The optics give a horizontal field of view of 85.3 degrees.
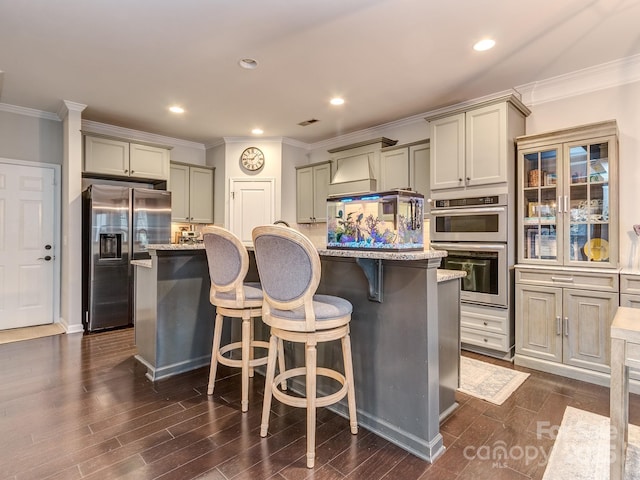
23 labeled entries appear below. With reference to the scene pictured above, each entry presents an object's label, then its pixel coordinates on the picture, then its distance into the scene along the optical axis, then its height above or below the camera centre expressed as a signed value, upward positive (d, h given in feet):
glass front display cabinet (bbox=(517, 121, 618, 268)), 9.22 +1.21
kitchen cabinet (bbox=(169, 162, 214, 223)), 17.34 +2.35
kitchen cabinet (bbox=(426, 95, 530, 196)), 10.57 +3.08
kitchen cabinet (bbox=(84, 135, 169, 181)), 14.19 +3.46
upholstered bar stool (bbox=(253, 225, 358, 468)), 5.75 -1.24
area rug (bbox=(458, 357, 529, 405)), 8.27 -3.69
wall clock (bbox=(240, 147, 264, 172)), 17.75 +4.11
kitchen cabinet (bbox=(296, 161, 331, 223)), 16.94 +2.41
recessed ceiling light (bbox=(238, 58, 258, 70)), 9.77 +5.03
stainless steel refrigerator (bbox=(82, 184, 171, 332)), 13.61 -0.25
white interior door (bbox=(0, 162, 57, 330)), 13.60 -0.26
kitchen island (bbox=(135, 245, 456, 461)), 5.97 -1.91
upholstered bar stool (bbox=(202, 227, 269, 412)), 7.45 -1.18
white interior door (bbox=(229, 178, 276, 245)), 17.72 +1.78
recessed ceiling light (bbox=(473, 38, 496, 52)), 8.71 +4.98
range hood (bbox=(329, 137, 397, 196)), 14.82 +3.21
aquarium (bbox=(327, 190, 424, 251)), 5.95 +0.32
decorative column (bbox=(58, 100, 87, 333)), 13.30 +0.90
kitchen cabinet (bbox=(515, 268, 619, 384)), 8.86 -2.21
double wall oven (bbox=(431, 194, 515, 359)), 10.54 -0.75
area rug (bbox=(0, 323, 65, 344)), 12.50 -3.58
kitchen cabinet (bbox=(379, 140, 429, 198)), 13.34 +2.89
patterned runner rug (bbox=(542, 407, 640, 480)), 5.51 -3.70
